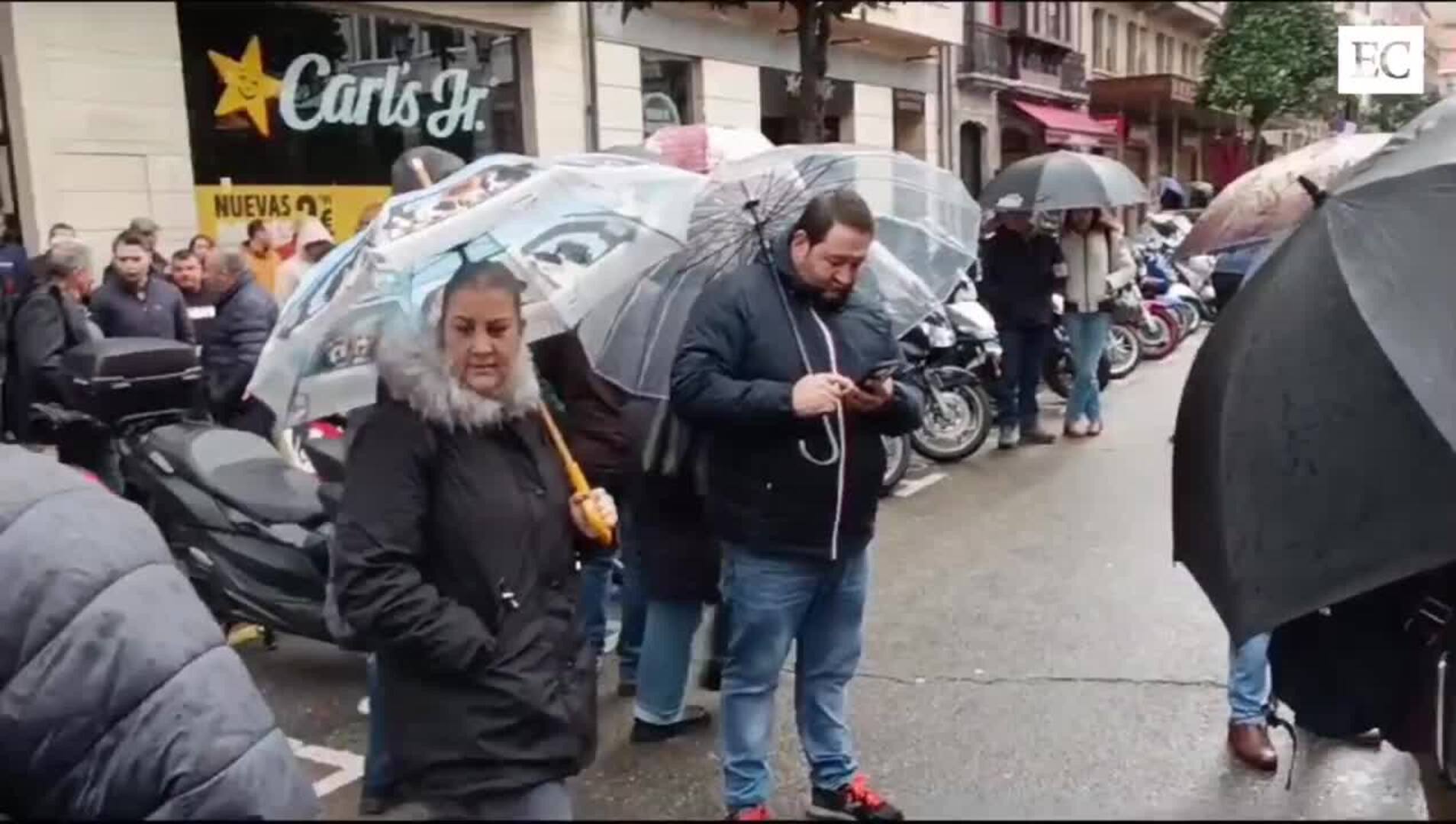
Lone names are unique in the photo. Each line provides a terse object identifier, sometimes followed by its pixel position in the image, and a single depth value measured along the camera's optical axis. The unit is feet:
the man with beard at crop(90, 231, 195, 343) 24.09
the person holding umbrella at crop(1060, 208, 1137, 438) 31.68
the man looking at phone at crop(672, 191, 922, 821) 10.96
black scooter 16.40
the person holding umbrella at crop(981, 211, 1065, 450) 30.78
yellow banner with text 36.29
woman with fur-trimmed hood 8.18
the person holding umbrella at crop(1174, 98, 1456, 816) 8.02
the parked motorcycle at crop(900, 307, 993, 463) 29.71
